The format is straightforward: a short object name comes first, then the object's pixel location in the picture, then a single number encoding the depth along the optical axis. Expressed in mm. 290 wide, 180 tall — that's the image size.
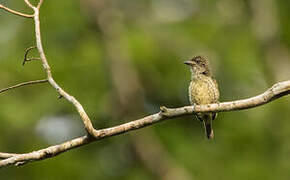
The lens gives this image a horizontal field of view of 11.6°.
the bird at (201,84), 14500
